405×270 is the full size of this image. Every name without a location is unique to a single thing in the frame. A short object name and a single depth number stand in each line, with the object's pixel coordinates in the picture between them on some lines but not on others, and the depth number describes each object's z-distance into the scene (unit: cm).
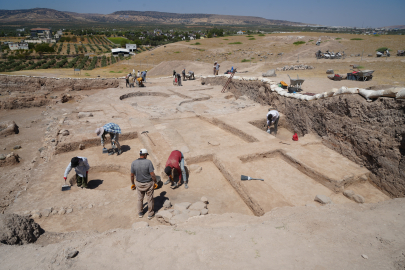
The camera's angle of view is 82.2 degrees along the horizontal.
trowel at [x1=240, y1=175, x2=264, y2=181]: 606
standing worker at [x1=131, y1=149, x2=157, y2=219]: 498
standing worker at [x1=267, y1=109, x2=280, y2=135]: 963
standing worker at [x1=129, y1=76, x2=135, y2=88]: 1878
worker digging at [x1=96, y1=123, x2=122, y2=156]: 777
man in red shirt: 600
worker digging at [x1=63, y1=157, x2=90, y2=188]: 600
